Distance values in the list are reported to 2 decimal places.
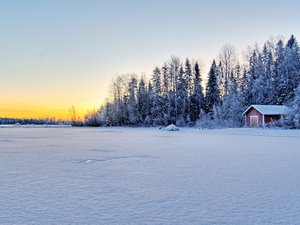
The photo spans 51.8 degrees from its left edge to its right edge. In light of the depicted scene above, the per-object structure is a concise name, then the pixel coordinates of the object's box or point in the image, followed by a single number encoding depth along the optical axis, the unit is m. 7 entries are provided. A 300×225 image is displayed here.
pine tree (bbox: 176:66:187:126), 53.11
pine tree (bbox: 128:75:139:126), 56.47
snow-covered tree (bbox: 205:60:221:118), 52.28
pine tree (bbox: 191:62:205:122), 53.19
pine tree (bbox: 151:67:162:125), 53.66
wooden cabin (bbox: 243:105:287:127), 33.06
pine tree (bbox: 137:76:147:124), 56.91
